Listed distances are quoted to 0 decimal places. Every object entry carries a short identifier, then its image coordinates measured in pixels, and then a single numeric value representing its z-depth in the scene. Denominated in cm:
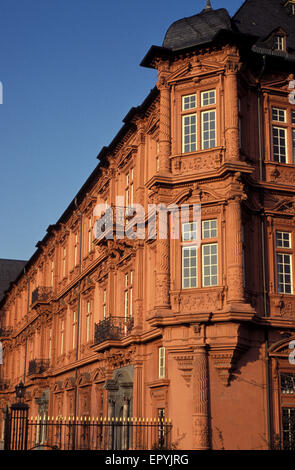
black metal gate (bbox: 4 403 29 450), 1807
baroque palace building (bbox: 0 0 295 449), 2147
